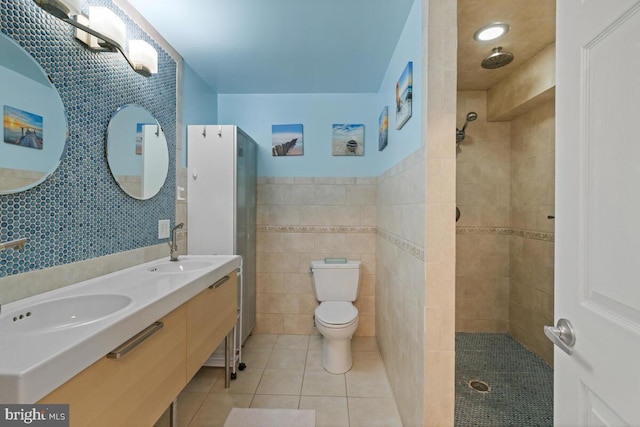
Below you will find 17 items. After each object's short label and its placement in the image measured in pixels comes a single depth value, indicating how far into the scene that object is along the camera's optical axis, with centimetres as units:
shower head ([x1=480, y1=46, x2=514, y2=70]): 188
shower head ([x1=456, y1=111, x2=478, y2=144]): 234
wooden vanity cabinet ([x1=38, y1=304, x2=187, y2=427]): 69
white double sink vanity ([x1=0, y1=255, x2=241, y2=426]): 62
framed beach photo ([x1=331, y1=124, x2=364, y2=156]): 268
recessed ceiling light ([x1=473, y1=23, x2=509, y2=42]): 163
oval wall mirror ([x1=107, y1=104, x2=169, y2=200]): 145
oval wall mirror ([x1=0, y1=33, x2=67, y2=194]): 96
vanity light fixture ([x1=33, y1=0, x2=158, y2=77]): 108
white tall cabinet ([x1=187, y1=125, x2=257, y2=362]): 209
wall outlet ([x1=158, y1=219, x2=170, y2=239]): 179
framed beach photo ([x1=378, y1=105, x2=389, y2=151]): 221
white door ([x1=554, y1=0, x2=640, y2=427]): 48
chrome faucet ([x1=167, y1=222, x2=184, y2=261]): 177
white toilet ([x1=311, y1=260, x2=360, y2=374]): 199
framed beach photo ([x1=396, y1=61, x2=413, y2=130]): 150
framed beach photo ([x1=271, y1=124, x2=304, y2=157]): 269
